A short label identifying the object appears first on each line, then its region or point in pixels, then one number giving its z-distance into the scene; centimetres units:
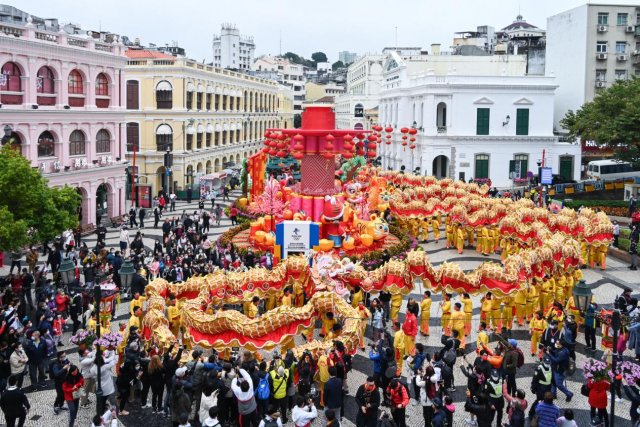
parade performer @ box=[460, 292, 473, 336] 1683
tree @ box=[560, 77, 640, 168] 3919
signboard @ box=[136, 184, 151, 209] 4072
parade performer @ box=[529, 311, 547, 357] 1606
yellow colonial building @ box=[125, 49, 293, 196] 4897
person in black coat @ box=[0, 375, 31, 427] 1170
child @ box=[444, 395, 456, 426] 1196
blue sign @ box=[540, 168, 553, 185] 3936
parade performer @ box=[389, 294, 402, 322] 1786
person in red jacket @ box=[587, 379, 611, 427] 1230
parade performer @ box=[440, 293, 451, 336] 1688
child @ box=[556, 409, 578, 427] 1074
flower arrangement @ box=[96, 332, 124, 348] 1298
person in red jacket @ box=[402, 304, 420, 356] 1560
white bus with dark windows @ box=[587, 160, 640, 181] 4853
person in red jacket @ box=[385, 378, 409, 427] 1193
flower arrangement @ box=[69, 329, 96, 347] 1313
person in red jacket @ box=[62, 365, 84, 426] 1238
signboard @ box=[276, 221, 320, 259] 2367
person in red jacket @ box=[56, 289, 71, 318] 1756
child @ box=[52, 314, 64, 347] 1667
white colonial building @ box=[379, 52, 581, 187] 4962
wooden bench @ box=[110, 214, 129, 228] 3572
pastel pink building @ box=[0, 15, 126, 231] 2967
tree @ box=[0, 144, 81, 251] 1953
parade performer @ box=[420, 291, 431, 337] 1733
